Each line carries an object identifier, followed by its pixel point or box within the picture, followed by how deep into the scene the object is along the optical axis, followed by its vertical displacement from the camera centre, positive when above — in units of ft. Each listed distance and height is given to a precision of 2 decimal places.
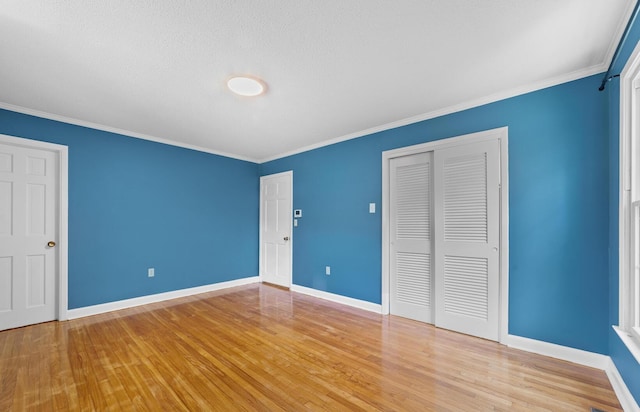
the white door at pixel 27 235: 10.03 -1.10
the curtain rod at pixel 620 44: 5.22 +3.61
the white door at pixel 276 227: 16.13 -1.28
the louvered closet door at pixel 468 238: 8.92 -1.05
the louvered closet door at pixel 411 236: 10.63 -1.17
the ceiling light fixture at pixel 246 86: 7.93 +3.66
